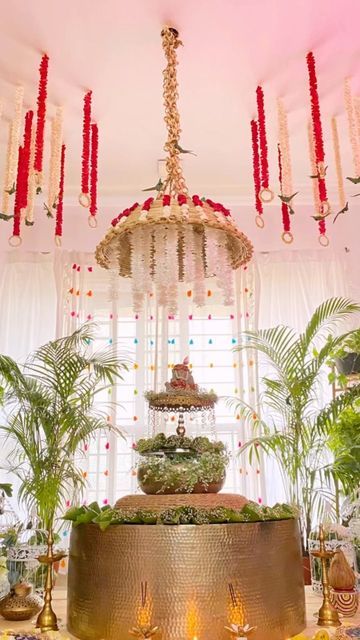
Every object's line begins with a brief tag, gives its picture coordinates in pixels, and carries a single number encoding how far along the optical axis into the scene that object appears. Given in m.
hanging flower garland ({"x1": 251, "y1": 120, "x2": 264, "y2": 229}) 3.95
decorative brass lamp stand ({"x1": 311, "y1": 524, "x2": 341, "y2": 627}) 2.68
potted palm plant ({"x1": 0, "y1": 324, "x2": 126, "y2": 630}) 4.12
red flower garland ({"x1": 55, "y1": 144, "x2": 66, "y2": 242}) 4.12
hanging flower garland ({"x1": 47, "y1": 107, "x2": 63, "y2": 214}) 3.78
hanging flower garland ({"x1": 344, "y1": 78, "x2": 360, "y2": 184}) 3.55
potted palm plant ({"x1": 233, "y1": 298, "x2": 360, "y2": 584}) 4.36
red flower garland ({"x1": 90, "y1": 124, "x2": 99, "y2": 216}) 4.00
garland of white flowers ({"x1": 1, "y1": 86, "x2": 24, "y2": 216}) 3.60
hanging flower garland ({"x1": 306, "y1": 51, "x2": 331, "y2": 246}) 3.52
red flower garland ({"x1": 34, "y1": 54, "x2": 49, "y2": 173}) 3.52
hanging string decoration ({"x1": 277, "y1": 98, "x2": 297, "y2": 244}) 3.70
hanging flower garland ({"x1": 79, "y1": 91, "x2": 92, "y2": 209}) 3.49
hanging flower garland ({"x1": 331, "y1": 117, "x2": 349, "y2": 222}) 4.01
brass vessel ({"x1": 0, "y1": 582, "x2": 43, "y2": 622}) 2.97
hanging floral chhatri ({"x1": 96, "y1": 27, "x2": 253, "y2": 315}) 2.41
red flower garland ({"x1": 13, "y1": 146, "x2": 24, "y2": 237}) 3.70
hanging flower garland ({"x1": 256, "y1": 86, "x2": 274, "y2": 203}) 3.59
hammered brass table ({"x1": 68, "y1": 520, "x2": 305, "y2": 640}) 2.42
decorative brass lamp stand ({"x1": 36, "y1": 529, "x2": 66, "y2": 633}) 2.55
